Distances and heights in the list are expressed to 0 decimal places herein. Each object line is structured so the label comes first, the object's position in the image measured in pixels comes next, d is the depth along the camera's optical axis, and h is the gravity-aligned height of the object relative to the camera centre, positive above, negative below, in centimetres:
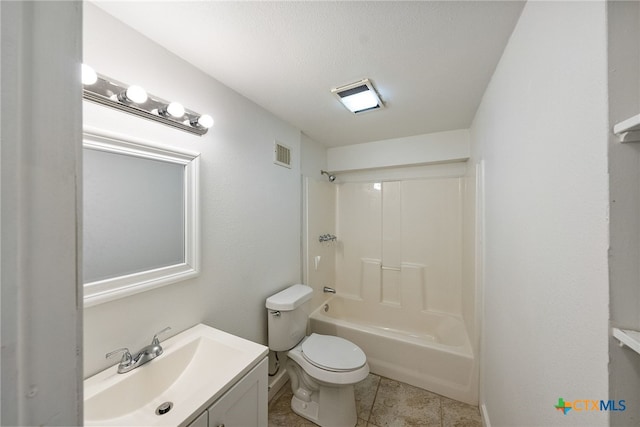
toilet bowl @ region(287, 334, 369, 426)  147 -114
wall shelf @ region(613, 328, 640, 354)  44 -26
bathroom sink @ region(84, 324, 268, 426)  82 -69
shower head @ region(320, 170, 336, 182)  280 +46
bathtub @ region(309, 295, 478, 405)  174 -120
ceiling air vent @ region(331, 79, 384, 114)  143 +81
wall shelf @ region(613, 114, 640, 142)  45 +17
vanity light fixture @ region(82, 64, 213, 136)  88 +50
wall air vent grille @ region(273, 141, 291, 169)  187 +51
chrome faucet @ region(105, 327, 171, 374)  95 -62
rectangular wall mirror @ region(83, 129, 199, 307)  90 +0
